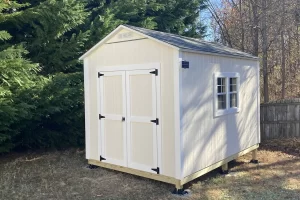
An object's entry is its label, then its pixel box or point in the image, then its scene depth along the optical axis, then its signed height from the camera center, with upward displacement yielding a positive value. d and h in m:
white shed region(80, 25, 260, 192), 4.45 -0.23
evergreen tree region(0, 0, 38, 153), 5.04 +0.20
